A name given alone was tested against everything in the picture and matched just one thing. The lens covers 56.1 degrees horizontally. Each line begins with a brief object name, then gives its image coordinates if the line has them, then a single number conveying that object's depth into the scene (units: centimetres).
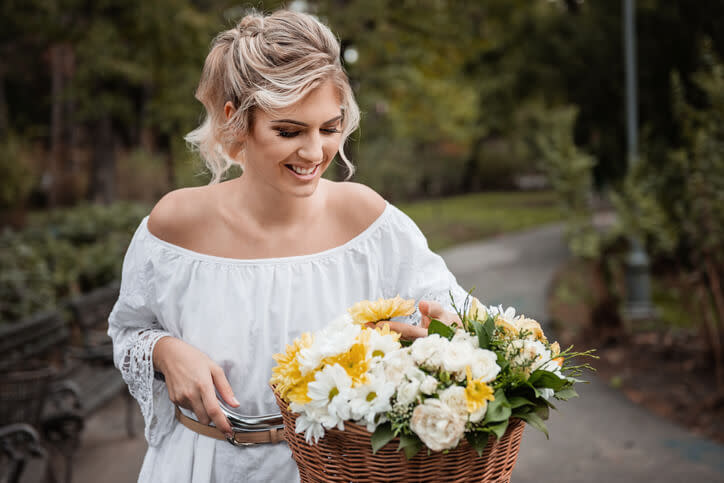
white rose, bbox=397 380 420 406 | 121
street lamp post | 845
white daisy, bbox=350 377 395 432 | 120
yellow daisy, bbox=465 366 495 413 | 119
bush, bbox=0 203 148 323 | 605
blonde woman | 166
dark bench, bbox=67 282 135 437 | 515
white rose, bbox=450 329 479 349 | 132
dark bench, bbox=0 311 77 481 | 354
